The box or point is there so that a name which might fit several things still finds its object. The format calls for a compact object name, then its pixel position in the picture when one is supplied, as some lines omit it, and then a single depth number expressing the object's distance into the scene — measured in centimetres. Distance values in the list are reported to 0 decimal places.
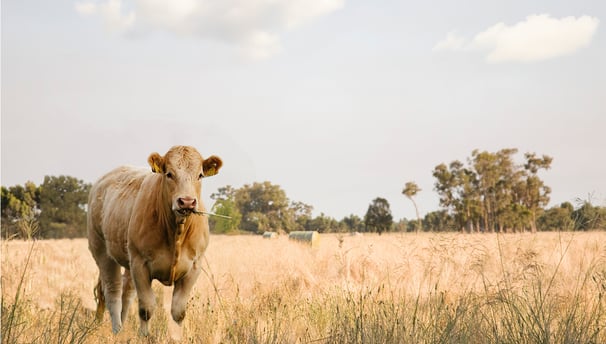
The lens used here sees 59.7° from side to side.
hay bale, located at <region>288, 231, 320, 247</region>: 2036
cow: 540
